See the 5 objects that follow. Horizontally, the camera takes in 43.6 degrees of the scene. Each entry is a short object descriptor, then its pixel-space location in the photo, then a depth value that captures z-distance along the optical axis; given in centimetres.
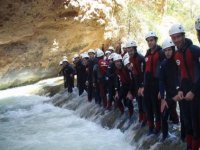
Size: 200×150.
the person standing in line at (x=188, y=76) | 351
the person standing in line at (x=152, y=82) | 466
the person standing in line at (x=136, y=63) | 527
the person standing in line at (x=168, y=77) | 442
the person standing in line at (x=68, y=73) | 1058
